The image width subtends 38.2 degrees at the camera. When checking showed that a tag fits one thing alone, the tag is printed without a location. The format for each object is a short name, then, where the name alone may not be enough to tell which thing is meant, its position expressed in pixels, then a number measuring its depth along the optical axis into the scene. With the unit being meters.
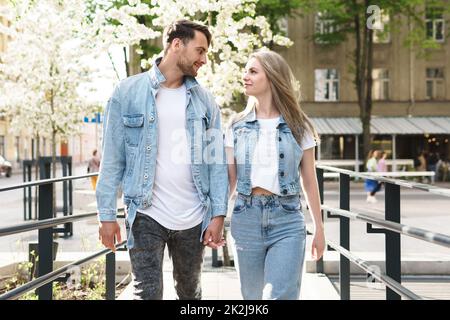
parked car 35.04
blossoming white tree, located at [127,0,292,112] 10.40
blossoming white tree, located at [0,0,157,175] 18.64
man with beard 3.21
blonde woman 3.41
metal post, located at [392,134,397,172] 33.91
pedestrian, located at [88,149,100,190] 23.00
